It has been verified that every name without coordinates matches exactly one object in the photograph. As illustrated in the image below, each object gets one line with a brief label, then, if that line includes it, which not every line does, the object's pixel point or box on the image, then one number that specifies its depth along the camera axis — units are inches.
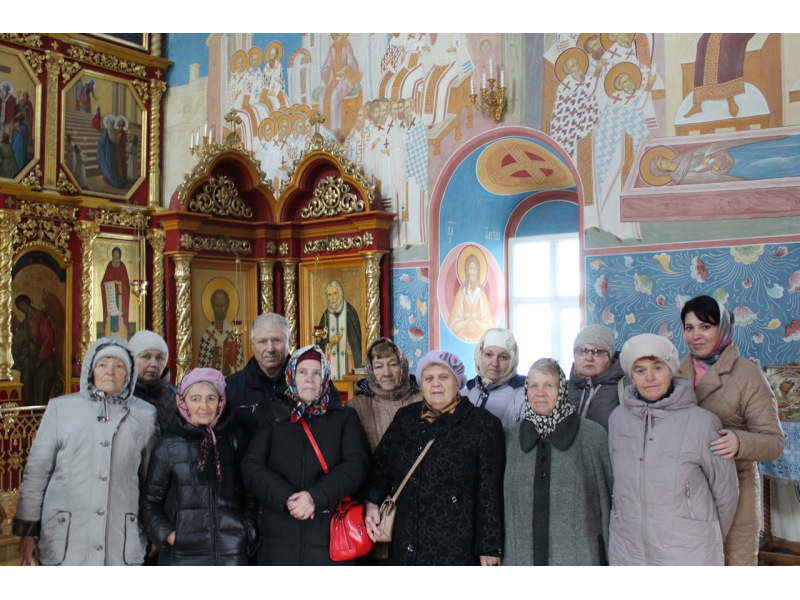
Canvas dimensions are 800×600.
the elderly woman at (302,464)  141.3
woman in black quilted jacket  140.5
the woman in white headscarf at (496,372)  171.1
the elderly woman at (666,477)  131.1
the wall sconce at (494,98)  313.4
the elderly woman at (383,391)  161.9
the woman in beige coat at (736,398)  140.9
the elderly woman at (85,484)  144.2
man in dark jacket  172.7
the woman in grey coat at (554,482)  135.3
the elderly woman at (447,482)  138.2
